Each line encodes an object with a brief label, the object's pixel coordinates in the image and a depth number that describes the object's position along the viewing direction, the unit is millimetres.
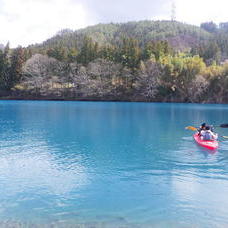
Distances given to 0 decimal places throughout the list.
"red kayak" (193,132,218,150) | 17691
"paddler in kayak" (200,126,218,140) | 18714
